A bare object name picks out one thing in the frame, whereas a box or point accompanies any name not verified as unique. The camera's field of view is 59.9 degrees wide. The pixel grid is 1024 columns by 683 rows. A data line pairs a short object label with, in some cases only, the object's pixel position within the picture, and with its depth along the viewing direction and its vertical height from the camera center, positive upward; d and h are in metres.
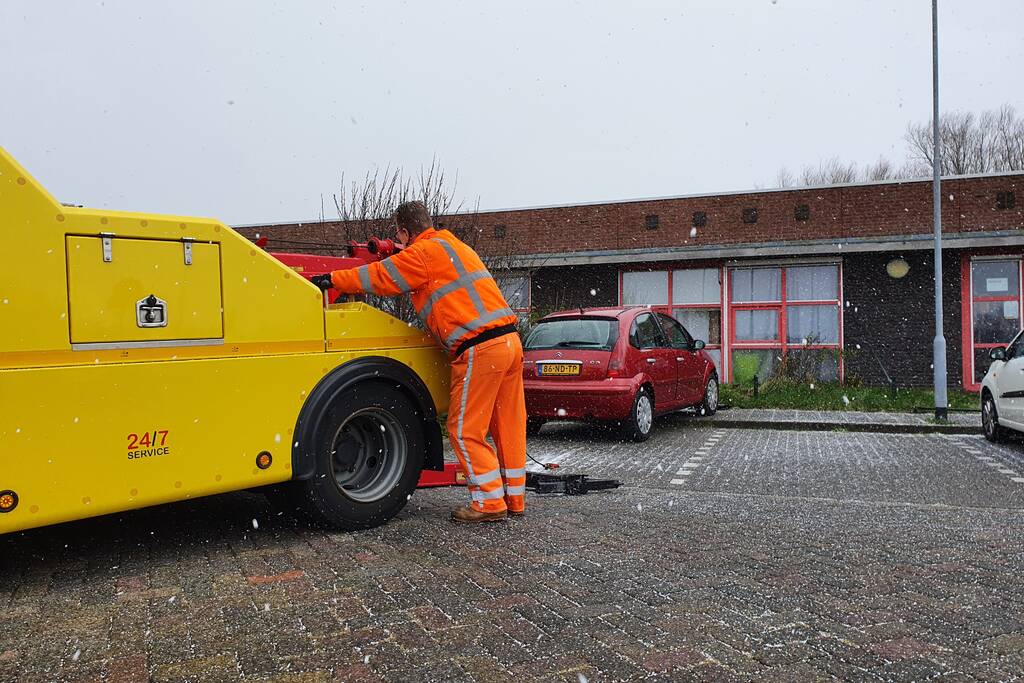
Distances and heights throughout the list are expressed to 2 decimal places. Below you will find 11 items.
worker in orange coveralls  5.39 -0.07
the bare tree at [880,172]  47.45 +7.57
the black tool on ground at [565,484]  6.63 -1.24
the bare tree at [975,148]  42.59 +7.87
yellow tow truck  3.84 -0.23
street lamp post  13.26 +1.09
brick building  18.81 +1.05
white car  9.75 -0.98
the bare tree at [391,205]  13.30 +1.86
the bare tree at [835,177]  48.91 +7.66
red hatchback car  10.42 -0.60
